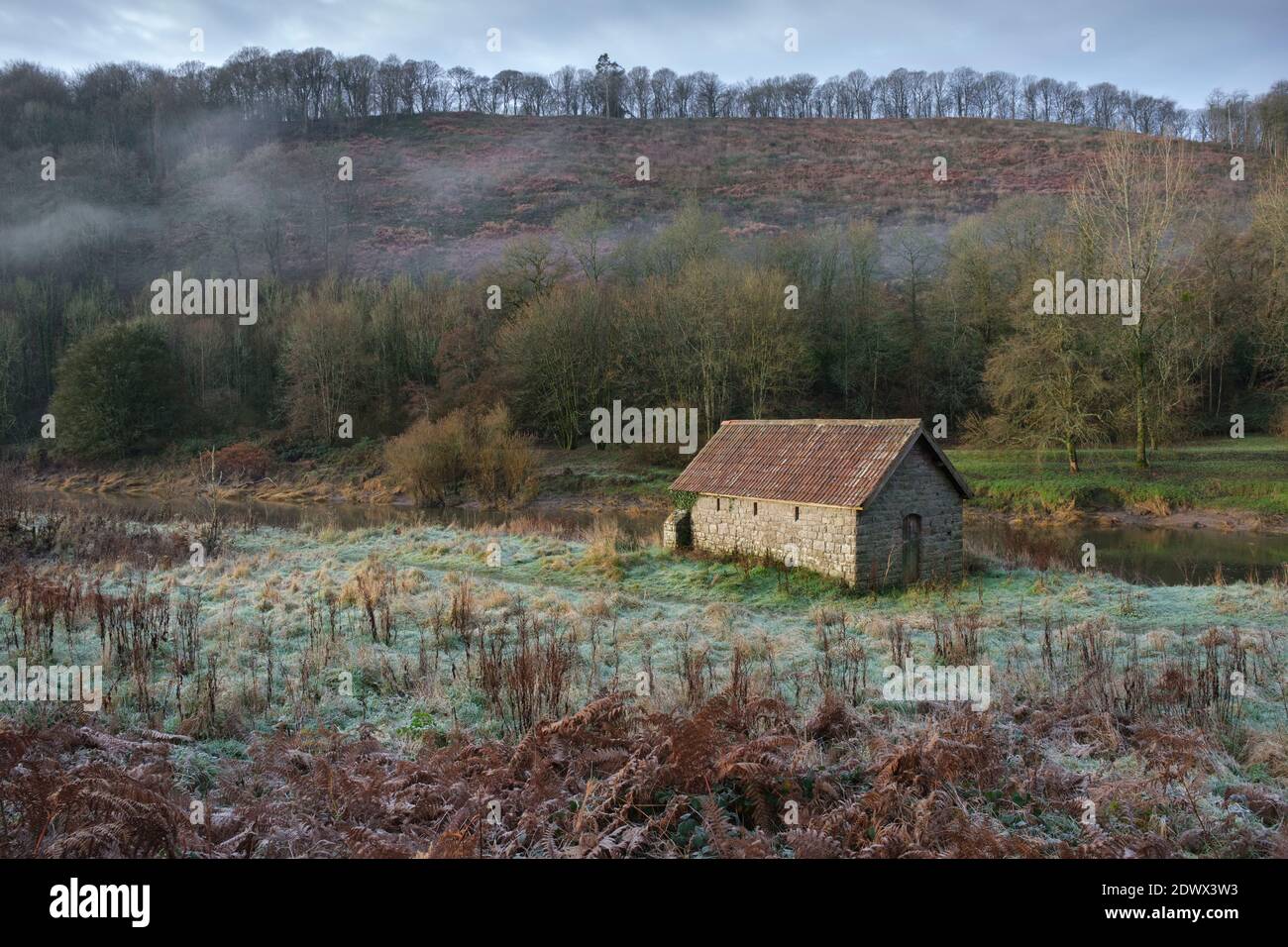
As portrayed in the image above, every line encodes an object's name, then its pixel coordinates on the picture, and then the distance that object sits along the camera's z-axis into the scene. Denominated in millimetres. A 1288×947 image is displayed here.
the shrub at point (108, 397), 48250
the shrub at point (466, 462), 36000
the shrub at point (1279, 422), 35281
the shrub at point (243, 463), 45875
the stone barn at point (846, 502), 17734
